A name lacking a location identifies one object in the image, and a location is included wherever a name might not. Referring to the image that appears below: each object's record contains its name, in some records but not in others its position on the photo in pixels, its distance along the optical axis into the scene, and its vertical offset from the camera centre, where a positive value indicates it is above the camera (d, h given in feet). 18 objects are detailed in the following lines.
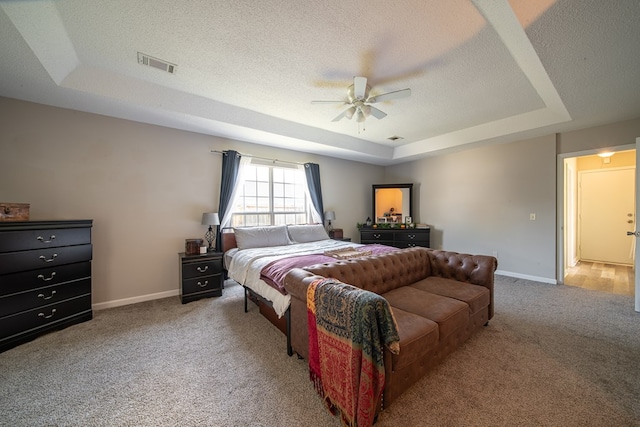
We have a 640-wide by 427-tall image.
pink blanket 7.61 -1.88
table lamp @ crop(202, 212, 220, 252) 12.11 -0.27
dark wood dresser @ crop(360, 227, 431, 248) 17.58 -1.80
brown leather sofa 5.30 -2.69
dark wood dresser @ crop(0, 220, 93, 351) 7.24 -2.14
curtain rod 13.21 +3.52
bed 7.97 -1.84
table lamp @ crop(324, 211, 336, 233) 17.06 -0.12
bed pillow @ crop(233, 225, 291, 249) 12.56 -1.29
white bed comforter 7.54 -2.06
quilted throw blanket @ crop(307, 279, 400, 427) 4.26 -2.61
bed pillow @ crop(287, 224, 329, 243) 14.65 -1.26
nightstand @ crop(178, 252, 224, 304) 10.91 -3.00
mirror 19.33 +0.94
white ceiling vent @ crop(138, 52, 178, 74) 7.50 +5.05
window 14.57 +1.07
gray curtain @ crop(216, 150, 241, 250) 13.24 +1.90
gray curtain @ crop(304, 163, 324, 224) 16.58 +2.12
